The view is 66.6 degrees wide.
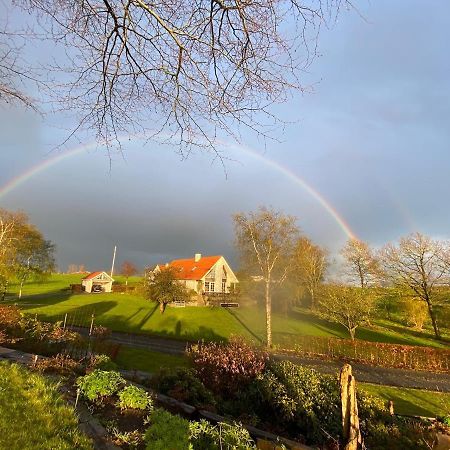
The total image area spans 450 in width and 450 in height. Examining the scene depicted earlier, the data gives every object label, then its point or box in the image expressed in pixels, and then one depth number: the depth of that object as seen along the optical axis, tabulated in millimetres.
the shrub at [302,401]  7105
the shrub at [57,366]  7094
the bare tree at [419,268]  34156
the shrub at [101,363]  9005
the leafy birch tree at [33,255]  54156
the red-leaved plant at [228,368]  8594
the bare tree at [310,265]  46266
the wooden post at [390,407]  8474
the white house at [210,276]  54531
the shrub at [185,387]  7051
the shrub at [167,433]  3533
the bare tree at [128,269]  99625
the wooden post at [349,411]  5204
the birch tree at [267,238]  29578
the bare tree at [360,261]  40375
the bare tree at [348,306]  28078
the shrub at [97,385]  5359
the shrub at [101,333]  17334
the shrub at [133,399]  5113
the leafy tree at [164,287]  37219
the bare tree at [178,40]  3102
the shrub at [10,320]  13612
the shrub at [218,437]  4128
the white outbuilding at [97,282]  69919
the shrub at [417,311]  38250
